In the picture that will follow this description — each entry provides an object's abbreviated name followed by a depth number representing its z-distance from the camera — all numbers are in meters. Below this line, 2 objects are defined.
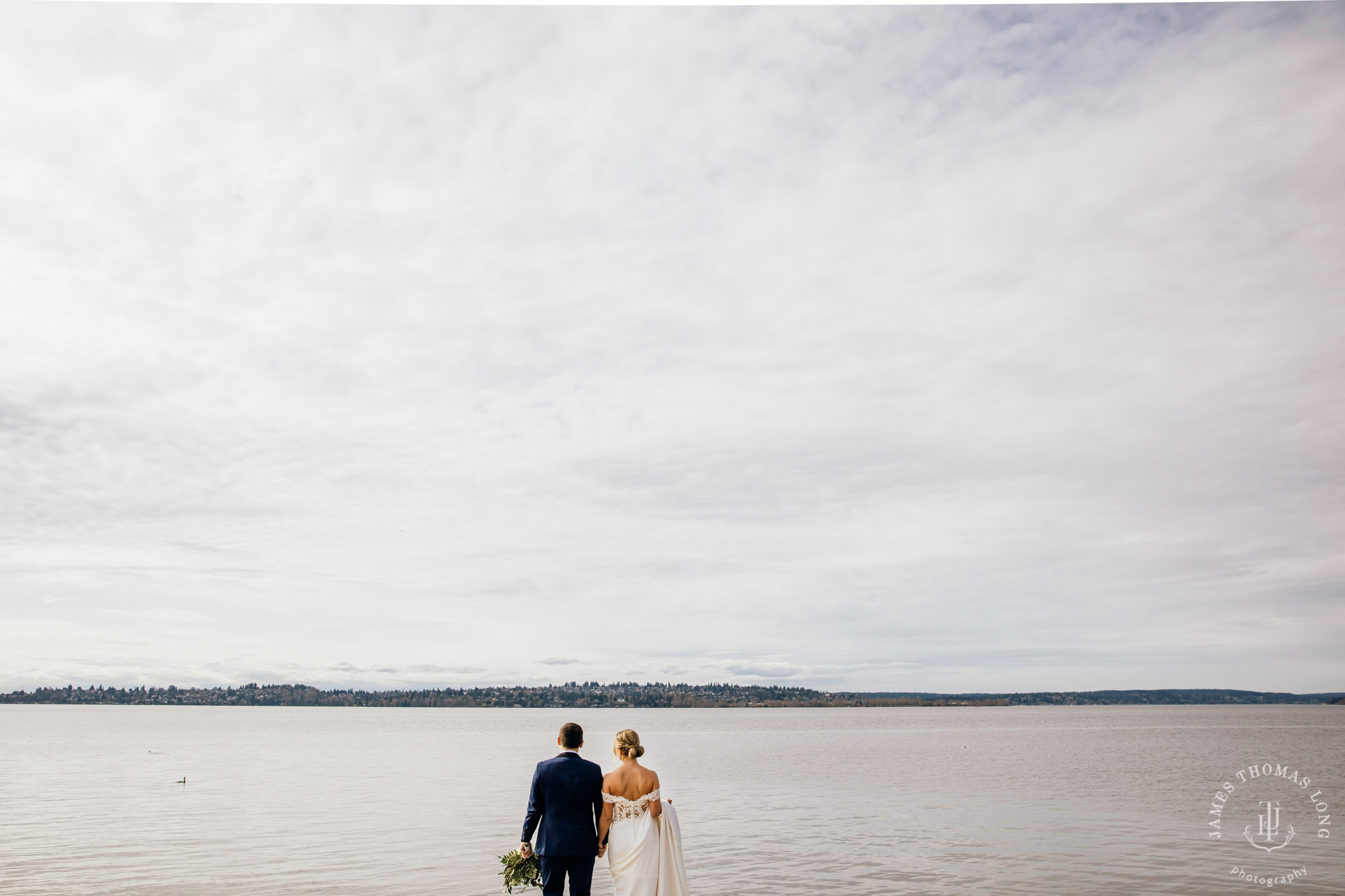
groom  10.59
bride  10.99
